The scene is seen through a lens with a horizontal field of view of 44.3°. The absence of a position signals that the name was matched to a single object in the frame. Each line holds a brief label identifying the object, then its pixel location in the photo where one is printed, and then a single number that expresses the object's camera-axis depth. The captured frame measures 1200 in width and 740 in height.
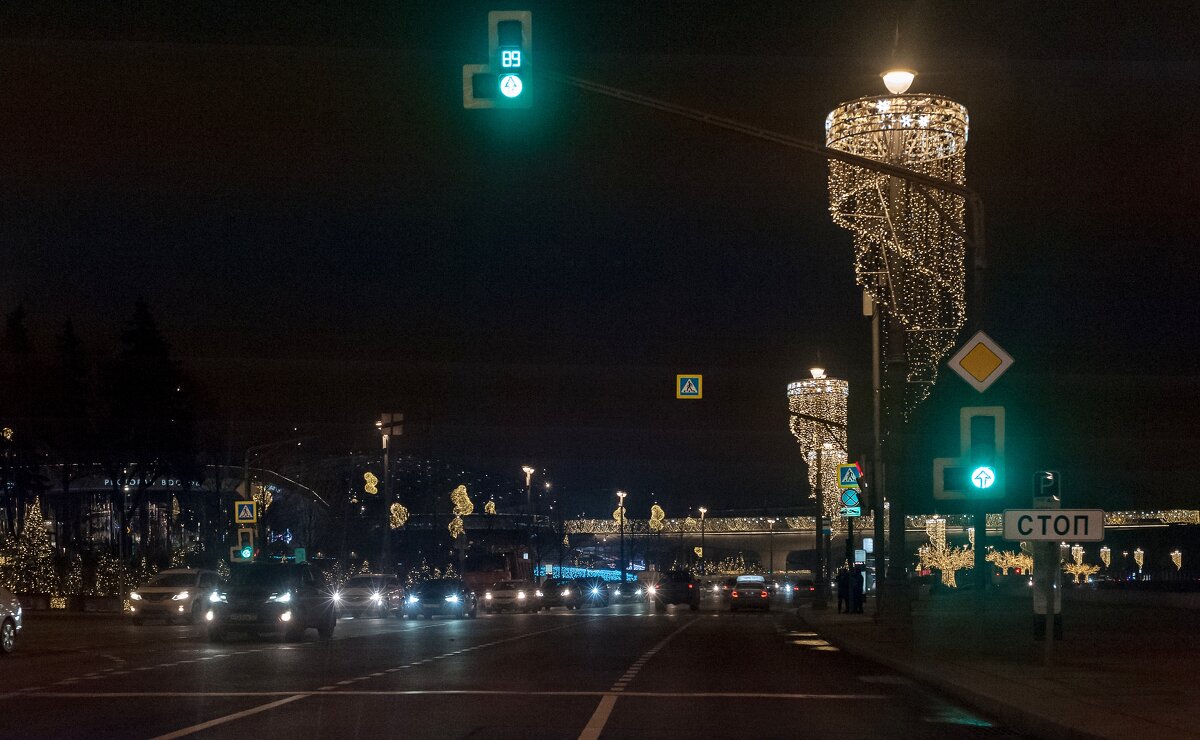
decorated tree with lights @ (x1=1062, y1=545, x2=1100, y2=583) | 154.50
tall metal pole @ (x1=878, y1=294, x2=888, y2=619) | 34.59
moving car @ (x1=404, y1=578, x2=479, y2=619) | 54.19
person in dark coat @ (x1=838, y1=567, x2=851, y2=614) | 52.44
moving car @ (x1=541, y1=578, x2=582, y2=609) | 74.31
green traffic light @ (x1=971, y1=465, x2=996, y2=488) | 21.19
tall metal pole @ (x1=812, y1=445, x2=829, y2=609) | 57.53
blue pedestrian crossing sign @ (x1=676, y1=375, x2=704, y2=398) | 38.69
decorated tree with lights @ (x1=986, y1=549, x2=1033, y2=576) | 156.15
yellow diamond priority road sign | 21.12
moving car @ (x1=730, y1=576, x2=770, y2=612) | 62.12
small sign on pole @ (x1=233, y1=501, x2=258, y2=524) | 52.06
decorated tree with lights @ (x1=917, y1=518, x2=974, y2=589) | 139.12
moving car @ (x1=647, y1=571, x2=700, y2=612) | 68.44
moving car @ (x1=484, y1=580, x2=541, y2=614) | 66.31
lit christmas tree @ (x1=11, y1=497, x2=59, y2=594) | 61.59
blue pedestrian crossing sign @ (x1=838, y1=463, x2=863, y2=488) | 45.44
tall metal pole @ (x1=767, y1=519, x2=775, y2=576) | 156.38
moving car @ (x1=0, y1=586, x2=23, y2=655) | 26.89
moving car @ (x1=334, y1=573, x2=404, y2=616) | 55.81
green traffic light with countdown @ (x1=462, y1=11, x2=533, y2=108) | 15.46
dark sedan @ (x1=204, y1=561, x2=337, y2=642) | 33.16
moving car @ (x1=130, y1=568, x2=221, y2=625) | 45.06
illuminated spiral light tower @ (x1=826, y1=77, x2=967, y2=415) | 34.41
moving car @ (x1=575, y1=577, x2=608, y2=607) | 77.62
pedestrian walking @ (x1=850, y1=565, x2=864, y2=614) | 51.59
